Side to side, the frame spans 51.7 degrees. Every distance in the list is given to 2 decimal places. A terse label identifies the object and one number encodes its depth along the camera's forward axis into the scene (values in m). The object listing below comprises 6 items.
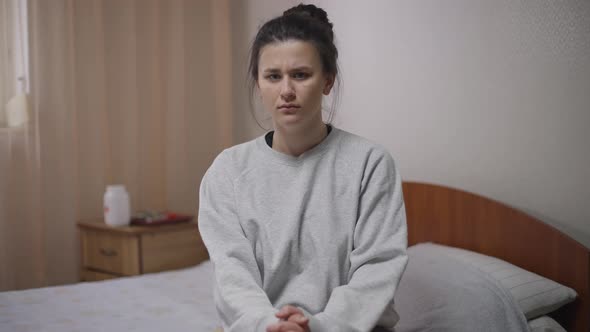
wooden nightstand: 2.90
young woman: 1.34
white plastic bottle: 2.95
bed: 1.76
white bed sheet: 1.89
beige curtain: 2.99
